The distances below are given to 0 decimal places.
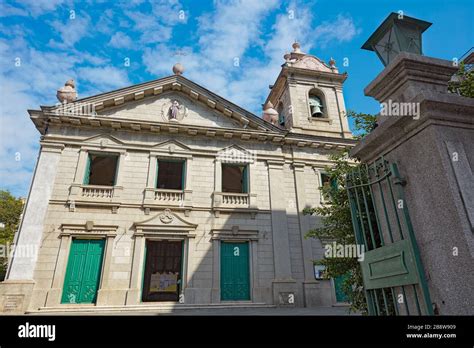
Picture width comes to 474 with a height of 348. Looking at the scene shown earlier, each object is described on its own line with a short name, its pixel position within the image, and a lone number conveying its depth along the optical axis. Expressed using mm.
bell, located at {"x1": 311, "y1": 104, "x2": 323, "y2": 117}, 18375
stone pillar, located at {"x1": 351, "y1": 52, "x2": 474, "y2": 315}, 2752
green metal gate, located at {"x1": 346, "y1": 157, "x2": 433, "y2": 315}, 3039
